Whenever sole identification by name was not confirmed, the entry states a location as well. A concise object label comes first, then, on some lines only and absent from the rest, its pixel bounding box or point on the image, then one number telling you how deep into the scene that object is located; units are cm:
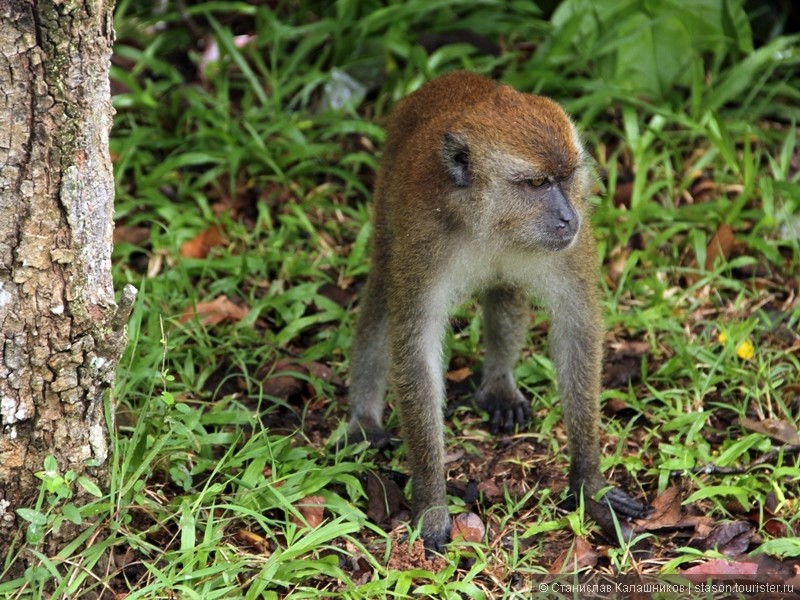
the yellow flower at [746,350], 1218
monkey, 971
